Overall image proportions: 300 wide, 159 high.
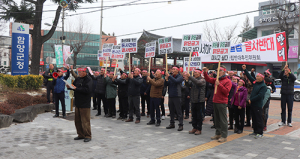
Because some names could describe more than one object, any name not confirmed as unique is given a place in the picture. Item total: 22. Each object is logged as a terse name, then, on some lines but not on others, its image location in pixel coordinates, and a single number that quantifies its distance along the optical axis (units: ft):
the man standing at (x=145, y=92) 34.24
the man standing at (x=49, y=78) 38.47
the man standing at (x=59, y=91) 31.12
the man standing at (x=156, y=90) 27.32
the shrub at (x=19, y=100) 31.83
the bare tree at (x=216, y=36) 117.50
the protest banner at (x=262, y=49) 44.60
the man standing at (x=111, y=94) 32.37
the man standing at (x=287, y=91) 27.89
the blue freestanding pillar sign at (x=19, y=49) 46.50
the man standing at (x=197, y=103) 24.20
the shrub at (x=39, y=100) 36.54
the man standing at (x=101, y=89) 34.01
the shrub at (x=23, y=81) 41.66
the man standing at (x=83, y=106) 20.86
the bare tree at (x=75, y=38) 125.98
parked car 59.16
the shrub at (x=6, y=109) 26.50
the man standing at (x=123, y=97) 31.78
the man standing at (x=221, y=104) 21.17
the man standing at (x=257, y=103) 22.68
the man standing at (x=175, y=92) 25.36
